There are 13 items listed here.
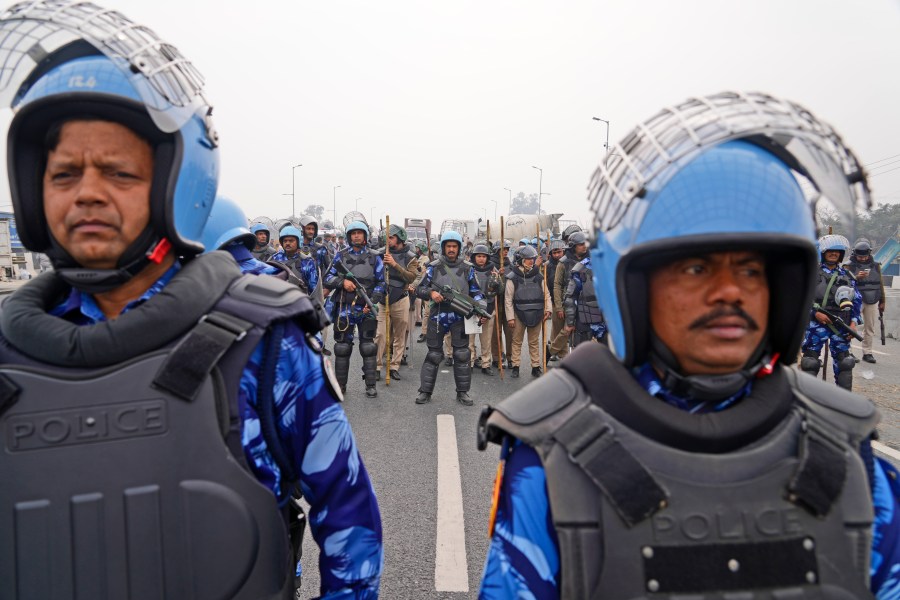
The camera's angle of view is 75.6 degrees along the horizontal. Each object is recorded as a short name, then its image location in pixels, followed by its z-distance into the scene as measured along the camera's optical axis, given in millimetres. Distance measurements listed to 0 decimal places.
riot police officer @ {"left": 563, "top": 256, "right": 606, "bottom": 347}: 8406
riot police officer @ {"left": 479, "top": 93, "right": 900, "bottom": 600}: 1105
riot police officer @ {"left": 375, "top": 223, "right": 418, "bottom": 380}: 9391
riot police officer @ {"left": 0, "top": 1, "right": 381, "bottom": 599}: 1219
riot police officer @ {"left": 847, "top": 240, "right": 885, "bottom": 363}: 10734
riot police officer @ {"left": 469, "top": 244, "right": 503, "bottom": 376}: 9570
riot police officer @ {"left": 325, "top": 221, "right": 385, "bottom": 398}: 7758
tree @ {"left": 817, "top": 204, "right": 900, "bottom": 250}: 40656
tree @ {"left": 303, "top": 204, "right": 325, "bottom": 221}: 80150
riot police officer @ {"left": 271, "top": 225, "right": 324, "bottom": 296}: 9156
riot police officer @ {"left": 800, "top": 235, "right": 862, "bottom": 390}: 7242
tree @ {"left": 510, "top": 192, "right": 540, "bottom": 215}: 131575
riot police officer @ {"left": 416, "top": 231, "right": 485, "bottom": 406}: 7562
